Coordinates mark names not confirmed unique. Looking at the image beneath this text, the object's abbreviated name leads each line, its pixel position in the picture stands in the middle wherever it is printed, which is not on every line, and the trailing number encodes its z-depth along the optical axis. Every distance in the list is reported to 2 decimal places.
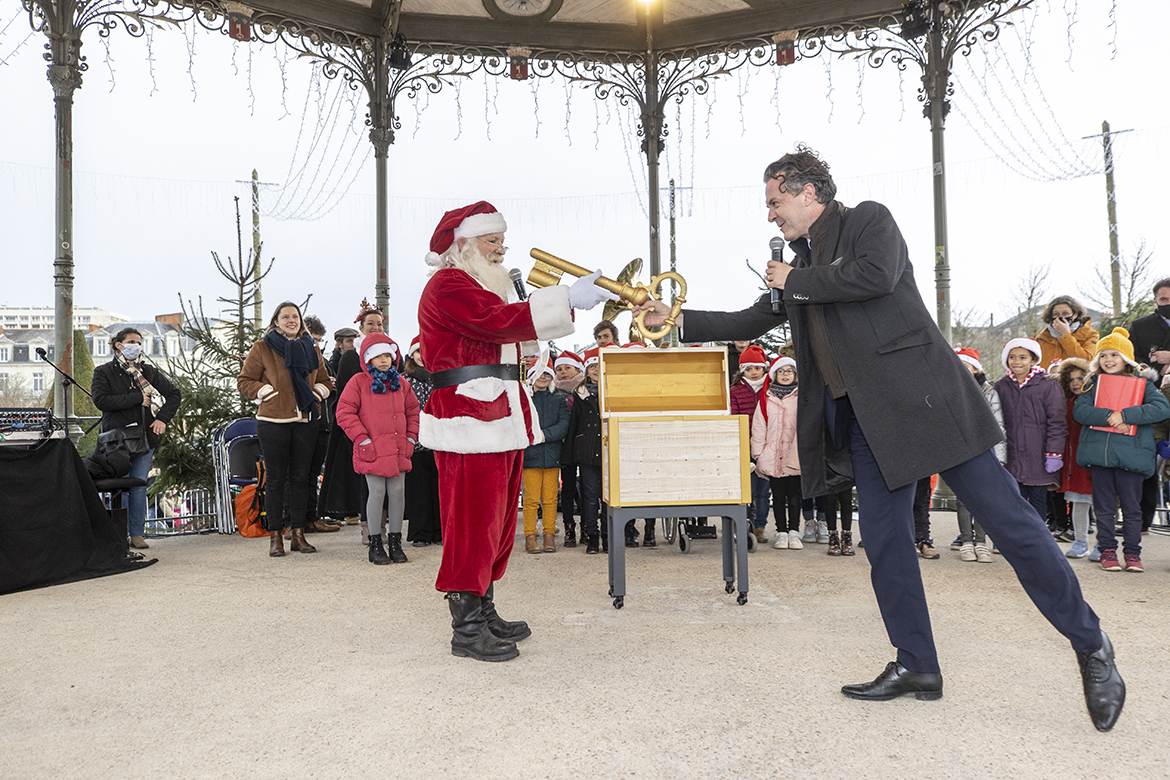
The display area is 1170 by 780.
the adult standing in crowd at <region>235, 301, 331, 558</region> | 5.98
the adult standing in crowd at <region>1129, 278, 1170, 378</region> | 6.32
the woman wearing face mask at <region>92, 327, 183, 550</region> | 6.14
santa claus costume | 3.29
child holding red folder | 5.04
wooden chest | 4.25
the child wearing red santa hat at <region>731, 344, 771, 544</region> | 6.57
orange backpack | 7.07
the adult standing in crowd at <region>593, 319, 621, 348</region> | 7.12
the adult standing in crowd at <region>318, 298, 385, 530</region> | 6.92
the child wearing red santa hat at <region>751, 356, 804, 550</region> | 6.20
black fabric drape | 4.79
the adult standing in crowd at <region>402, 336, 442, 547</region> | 6.53
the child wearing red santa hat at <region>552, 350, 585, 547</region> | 6.55
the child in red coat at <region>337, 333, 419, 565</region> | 5.70
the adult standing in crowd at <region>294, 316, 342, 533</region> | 6.89
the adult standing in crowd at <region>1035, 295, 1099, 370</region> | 6.74
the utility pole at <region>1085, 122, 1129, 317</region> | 16.00
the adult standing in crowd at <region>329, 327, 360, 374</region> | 7.21
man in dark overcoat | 2.53
